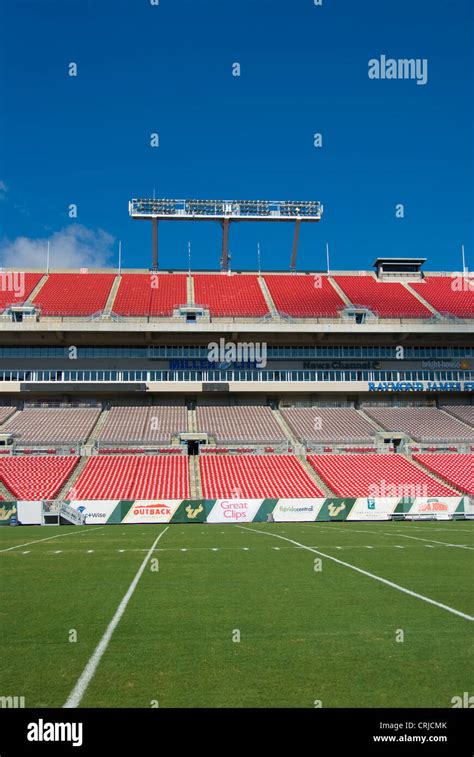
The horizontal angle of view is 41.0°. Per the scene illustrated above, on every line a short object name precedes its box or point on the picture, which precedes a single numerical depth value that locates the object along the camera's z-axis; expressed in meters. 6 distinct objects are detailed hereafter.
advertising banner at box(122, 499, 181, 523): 30.52
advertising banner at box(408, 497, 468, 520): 31.09
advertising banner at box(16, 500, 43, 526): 30.14
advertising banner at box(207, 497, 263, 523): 30.77
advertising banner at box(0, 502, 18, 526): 30.00
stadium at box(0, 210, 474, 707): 6.40
